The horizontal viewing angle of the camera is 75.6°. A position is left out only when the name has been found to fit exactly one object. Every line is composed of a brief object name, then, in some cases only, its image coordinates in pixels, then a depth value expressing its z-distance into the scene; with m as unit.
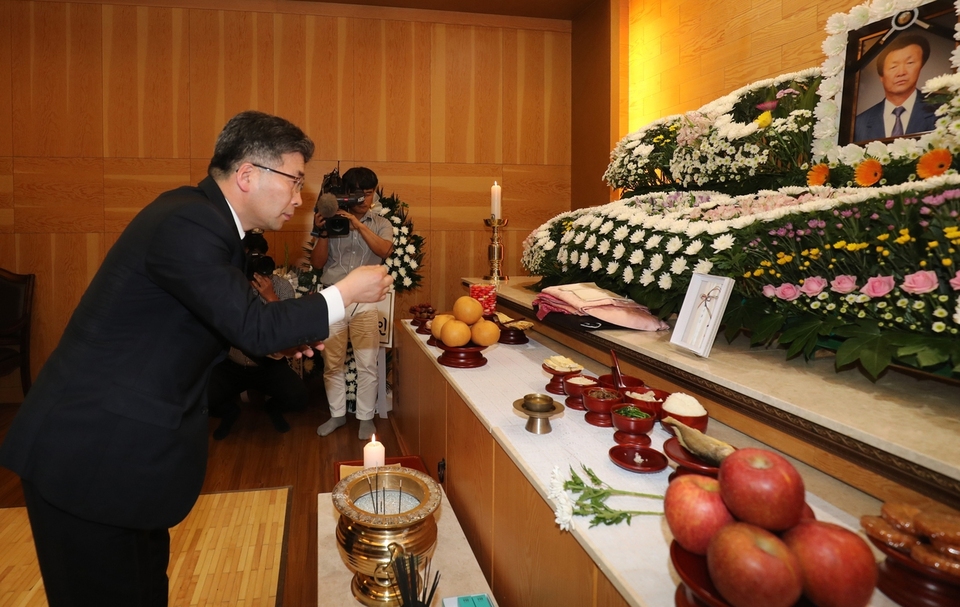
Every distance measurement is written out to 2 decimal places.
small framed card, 1.60
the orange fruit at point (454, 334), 2.34
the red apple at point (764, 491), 0.77
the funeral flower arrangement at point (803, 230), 1.21
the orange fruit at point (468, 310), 2.47
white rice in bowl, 1.45
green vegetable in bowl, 1.47
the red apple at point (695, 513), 0.83
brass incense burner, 1.49
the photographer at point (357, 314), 3.80
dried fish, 1.15
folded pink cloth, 2.05
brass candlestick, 4.01
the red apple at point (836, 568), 0.71
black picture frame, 1.57
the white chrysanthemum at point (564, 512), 1.12
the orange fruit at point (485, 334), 2.40
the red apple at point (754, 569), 0.71
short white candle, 2.01
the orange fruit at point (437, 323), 2.50
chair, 4.50
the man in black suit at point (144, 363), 1.30
